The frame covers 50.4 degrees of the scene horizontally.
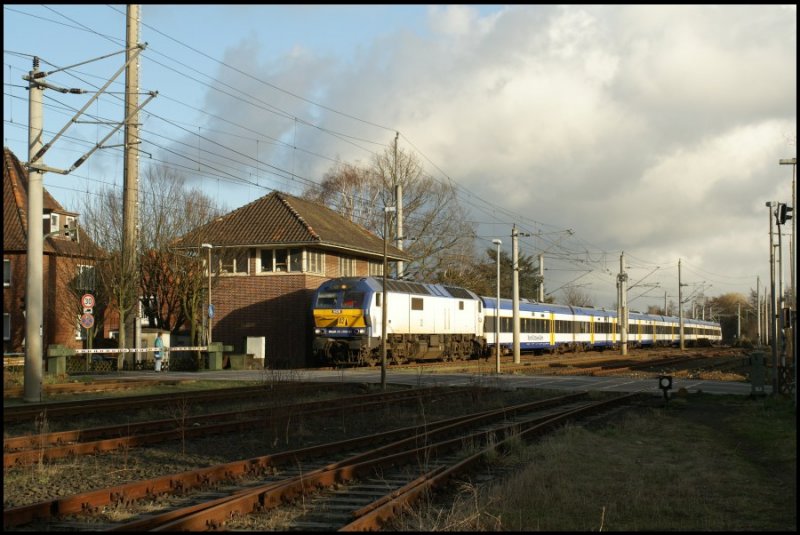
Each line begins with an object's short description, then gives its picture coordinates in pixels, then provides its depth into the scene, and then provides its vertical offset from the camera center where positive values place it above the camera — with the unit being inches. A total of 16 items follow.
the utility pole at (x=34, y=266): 762.2 +50.4
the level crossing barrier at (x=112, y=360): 1139.8 -62.4
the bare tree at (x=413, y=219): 2352.4 +283.1
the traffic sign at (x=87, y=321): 1102.5 -0.1
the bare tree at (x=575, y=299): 4630.7 +100.3
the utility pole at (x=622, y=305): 2218.3 +30.4
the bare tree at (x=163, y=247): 1584.6 +140.7
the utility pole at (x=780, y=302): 1166.3 +23.6
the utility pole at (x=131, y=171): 1168.6 +205.9
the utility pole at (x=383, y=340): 952.9 -25.2
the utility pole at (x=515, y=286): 1638.8 +60.7
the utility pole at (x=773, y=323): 910.4 -9.9
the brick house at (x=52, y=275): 1561.3 +86.2
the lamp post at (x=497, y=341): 1345.6 -39.1
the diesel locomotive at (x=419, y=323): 1435.8 -9.6
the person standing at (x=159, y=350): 1289.4 -44.2
